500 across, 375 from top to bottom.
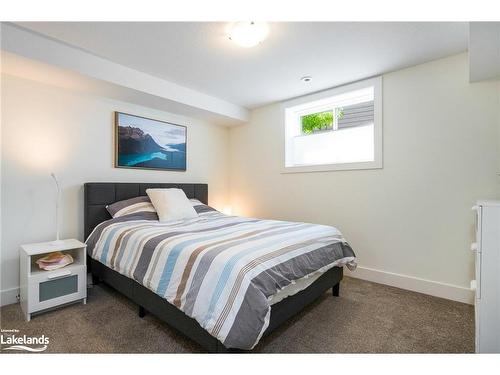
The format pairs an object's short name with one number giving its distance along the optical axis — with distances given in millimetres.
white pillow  2652
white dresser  1364
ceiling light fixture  1839
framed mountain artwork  2910
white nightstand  1898
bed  1272
